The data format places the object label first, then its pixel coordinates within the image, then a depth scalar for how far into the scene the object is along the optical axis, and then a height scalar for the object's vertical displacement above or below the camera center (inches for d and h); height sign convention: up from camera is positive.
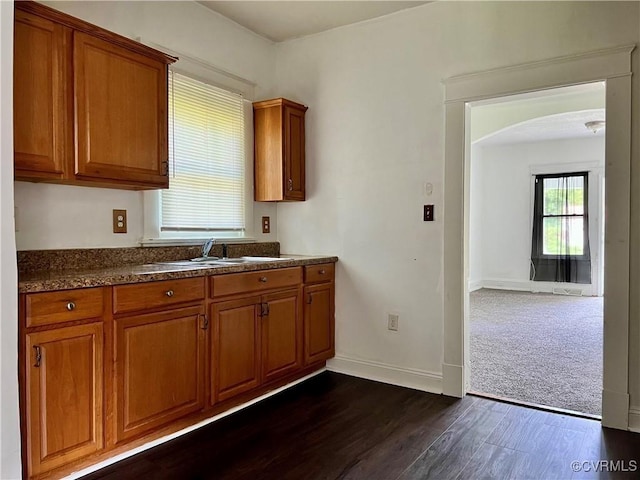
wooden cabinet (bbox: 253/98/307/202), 142.8 +24.1
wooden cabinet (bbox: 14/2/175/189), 81.8 +24.1
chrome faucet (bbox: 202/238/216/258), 126.6 -5.3
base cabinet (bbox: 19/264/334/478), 75.6 -25.4
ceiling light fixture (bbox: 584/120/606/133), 243.4 +53.3
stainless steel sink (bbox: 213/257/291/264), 125.0 -8.8
